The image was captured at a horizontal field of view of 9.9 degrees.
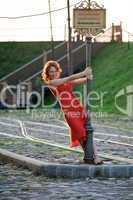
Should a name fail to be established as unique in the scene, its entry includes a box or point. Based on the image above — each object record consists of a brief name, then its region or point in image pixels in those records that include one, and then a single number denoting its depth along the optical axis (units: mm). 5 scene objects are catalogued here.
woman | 12898
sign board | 13211
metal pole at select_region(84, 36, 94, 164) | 13070
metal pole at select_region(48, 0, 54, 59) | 55241
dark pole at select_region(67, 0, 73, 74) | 41875
